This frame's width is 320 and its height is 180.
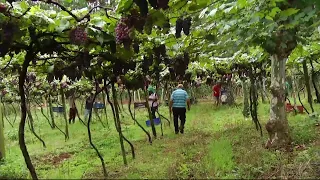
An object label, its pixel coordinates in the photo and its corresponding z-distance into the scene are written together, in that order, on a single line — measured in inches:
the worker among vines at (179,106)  456.1
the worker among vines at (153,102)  580.4
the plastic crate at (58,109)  741.4
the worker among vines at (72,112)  690.1
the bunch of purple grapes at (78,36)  140.4
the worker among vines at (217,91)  874.8
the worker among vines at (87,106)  603.1
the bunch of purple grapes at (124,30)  136.7
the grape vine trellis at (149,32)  141.9
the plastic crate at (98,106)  698.8
